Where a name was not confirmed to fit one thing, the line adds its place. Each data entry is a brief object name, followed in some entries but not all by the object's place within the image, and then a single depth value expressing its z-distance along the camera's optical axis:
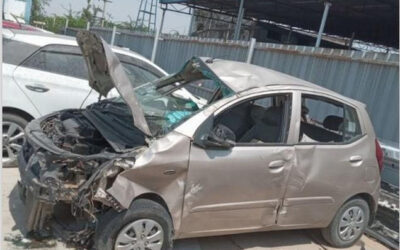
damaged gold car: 3.65
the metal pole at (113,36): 17.39
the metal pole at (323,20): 13.61
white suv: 5.50
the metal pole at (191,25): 26.20
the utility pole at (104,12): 34.54
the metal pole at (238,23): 18.79
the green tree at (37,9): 37.42
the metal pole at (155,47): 13.59
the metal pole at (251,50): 9.30
